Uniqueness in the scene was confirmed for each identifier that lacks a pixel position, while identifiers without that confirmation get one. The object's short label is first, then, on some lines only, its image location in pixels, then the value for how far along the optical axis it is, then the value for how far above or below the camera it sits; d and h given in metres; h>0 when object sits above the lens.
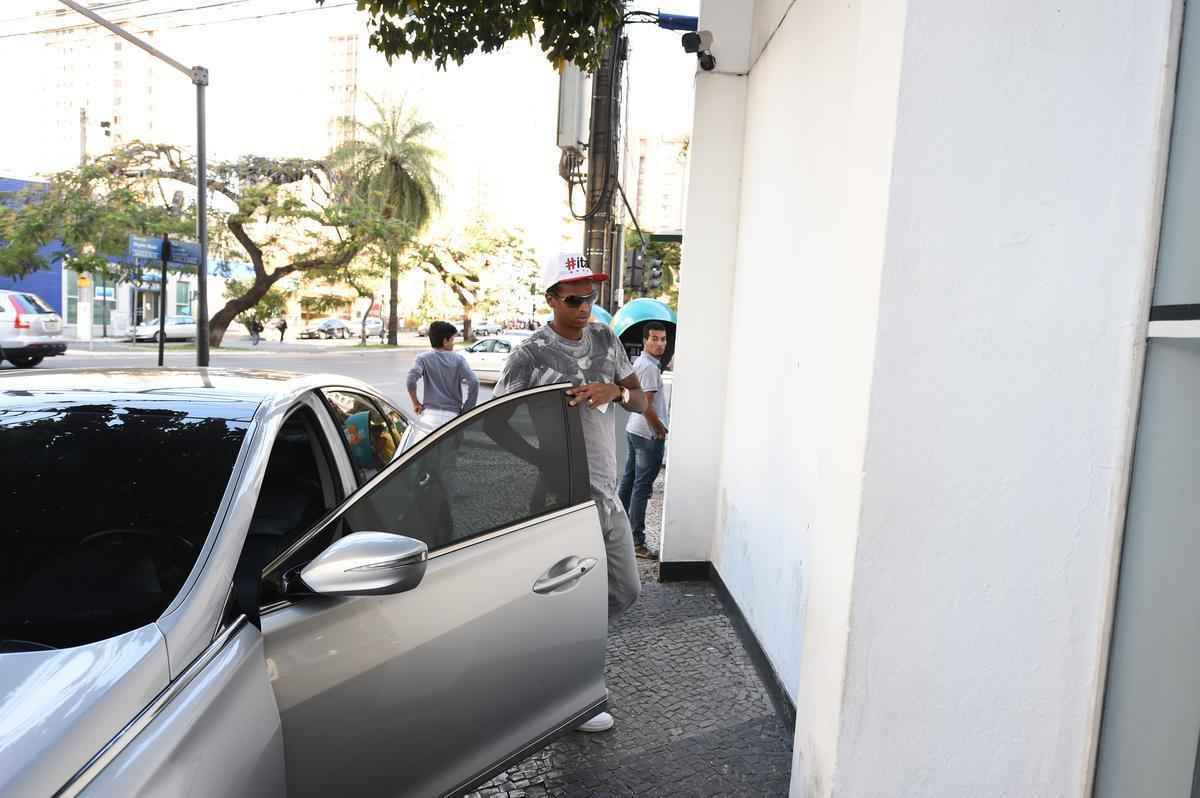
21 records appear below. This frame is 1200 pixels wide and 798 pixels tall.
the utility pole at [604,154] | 10.56 +1.92
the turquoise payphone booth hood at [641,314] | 9.63 +0.00
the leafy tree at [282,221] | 30.23 +2.50
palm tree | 39.28 +5.92
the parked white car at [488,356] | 24.69 -1.44
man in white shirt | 6.75 -1.10
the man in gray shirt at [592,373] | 3.59 -0.27
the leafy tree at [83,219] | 25.88 +1.84
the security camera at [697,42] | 5.63 +1.73
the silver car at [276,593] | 1.63 -0.69
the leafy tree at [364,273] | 33.94 +0.93
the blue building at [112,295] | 37.56 -0.59
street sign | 14.14 +0.63
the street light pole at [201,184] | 13.48 +1.84
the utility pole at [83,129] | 35.22 +6.07
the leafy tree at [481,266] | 44.88 +2.05
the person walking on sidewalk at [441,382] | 7.91 -0.70
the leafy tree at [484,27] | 4.71 +1.53
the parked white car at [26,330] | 19.20 -1.13
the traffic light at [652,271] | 16.56 +0.81
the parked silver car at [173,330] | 38.59 -1.91
